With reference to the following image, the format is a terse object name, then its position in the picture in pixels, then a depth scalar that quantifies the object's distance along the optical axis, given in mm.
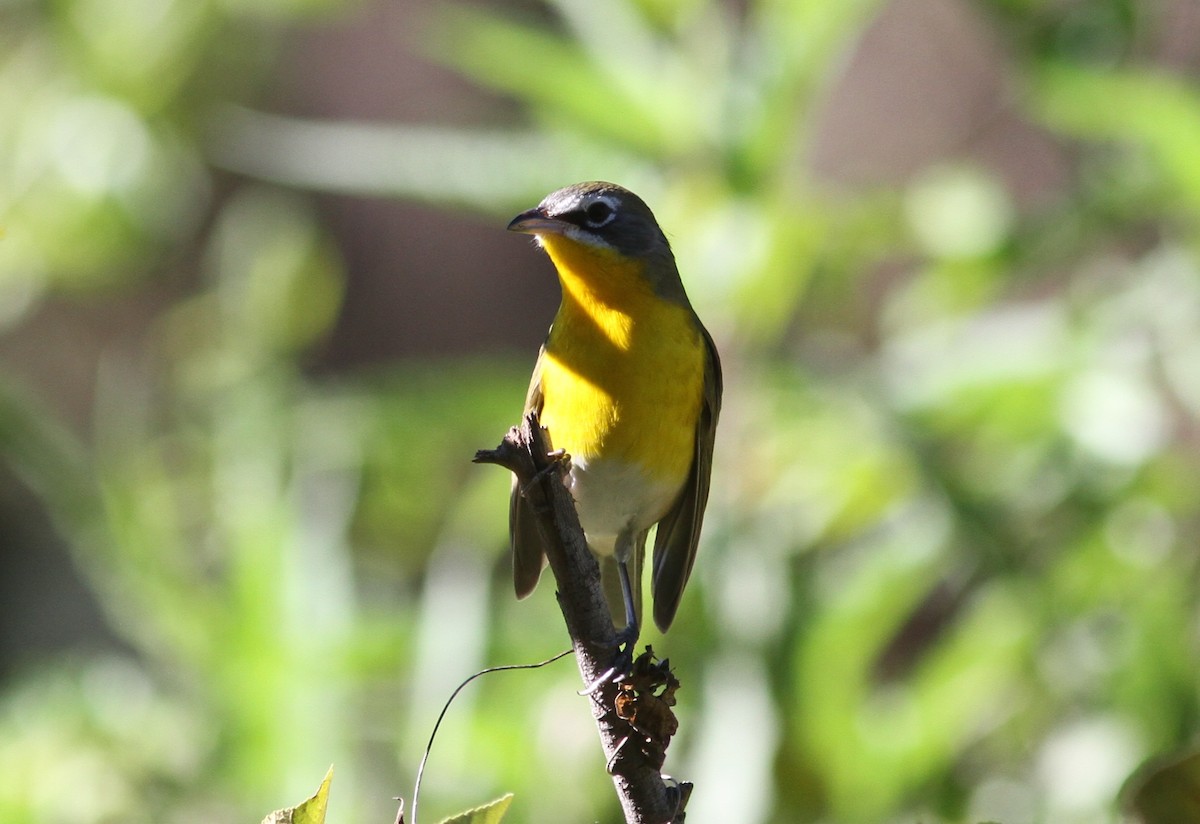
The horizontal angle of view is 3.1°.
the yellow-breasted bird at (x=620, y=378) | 5714
